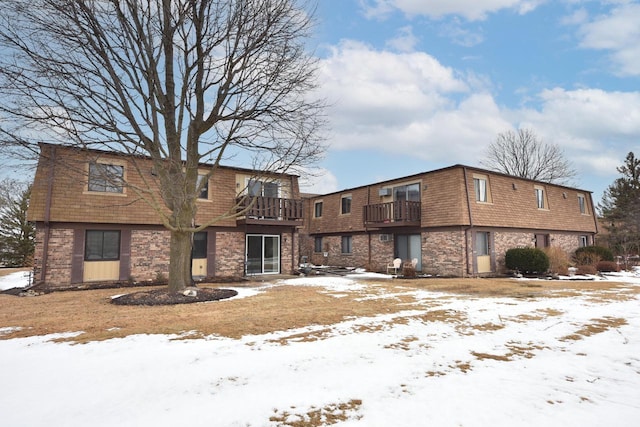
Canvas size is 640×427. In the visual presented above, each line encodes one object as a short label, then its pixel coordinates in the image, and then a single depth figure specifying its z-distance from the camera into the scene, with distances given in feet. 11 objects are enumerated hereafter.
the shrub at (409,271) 56.03
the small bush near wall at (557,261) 59.26
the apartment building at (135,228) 42.70
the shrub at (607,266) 62.44
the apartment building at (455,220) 56.80
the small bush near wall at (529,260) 56.49
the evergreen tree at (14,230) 73.46
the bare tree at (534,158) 114.83
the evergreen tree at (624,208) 86.84
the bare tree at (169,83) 29.91
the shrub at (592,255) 66.23
